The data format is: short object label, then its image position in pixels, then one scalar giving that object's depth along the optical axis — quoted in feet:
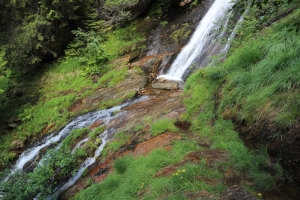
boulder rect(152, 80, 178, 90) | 26.58
